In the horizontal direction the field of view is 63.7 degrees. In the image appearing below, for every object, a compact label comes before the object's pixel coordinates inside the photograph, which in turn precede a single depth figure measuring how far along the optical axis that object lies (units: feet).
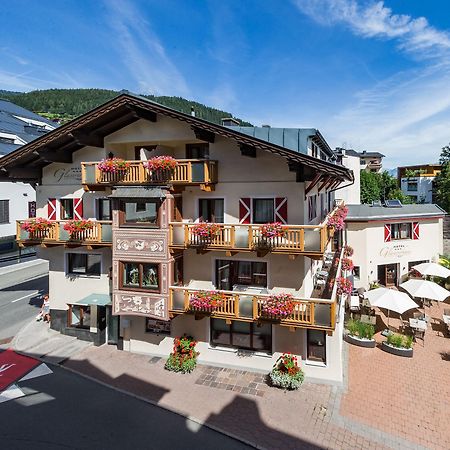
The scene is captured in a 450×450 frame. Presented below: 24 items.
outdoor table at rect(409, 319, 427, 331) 59.30
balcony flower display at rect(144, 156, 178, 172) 47.32
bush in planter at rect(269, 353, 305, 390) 45.50
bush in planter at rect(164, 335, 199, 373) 50.16
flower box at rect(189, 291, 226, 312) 45.70
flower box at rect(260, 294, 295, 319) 42.70
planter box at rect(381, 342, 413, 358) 53.98
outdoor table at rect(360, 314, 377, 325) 61.90
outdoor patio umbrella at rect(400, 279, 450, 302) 66.69
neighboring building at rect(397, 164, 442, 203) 216.95
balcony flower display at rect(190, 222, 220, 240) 45.73
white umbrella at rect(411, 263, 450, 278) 81.05
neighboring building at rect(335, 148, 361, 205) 111.96
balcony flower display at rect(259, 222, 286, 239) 43.34
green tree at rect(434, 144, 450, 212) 151.22
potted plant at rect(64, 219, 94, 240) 52.80
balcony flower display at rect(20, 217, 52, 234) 55.06
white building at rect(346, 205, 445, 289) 86.58
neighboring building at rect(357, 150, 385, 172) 271.69
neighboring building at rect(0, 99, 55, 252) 122.11
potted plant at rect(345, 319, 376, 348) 57.21
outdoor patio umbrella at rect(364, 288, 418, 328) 60.03
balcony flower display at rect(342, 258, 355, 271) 65.36
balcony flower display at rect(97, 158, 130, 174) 49.75
